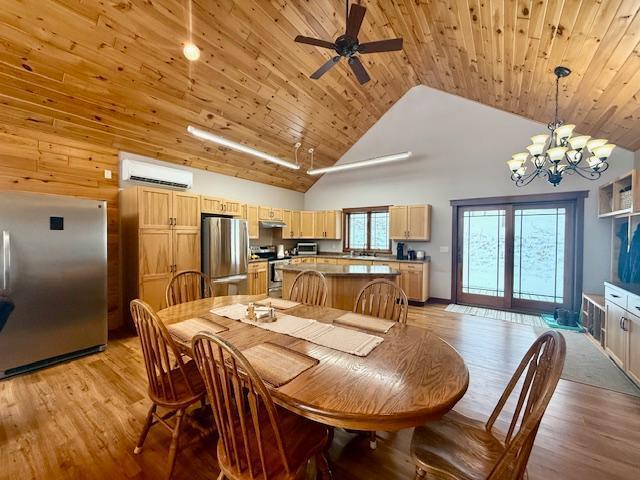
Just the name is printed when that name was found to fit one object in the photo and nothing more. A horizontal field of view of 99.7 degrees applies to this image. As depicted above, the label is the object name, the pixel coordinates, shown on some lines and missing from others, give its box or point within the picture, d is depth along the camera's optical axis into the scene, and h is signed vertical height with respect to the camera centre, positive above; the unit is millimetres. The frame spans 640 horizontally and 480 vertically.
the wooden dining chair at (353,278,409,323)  2277 -573
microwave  7207 -369
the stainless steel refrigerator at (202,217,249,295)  4488 -321
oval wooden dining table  997 -647
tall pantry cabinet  3760 -95
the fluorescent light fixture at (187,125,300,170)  3476 +1299
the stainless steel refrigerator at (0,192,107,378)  2598 -463
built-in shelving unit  3061 +515
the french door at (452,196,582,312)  4645 -369
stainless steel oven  5984 -1030
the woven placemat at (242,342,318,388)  1214 -638
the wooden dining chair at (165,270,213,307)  2725 -577
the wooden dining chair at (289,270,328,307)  2738 -579
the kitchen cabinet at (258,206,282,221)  5977 +482
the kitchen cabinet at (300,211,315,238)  7191 +273
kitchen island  3787 -663
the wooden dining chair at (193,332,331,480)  1046 -925
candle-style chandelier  2764 +950
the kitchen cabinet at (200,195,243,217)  4617 +510
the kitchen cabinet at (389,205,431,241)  5668 +273
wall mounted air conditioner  4014 +935
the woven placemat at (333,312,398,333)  1821 -628
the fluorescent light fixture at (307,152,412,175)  4598 +1315
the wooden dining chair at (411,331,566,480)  886 -961
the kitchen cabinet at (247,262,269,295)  5430 -919
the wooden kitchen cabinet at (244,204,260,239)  5590 +300
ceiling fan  1914 +1485
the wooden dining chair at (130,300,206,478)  1524 -901
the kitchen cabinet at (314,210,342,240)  6973 +257
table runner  1535 -633
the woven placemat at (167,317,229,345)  1679 -634
